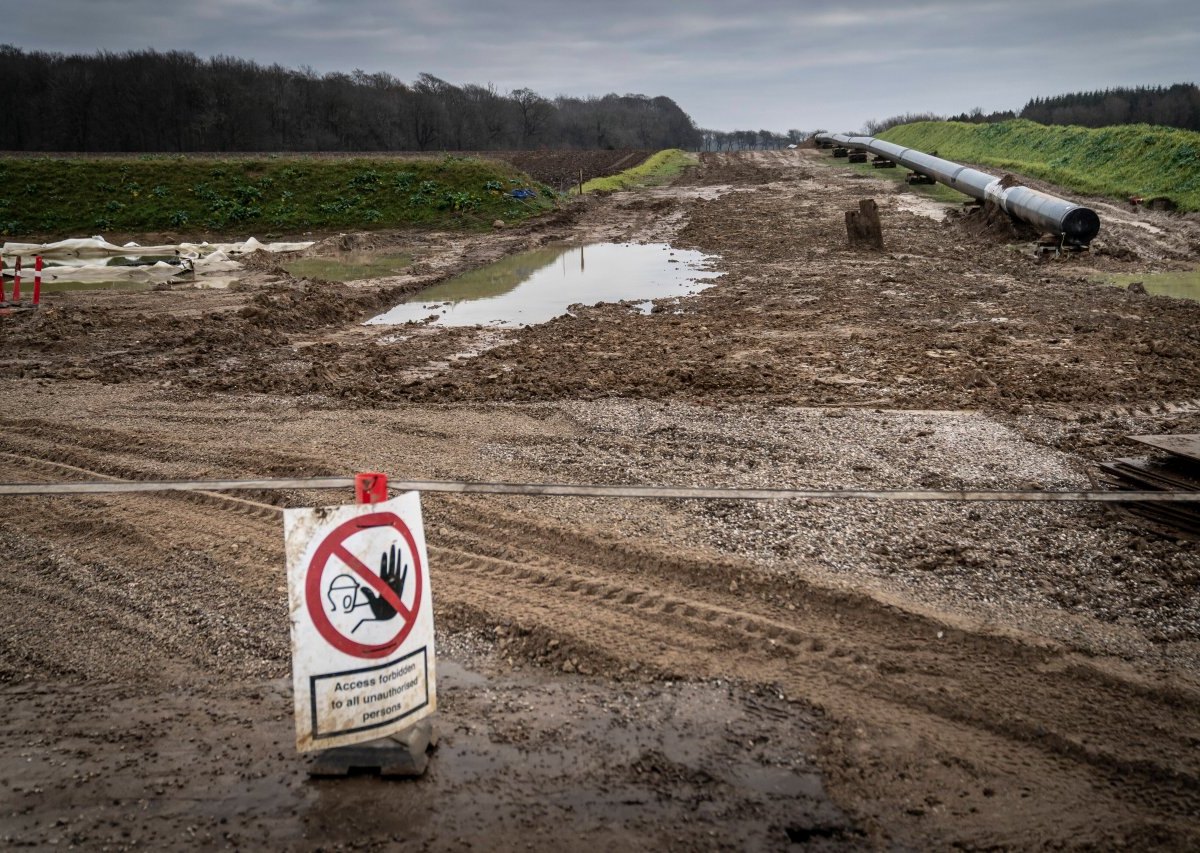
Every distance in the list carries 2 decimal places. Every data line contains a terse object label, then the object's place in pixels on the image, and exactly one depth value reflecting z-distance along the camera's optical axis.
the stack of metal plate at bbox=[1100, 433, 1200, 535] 6.15
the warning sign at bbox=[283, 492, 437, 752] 3.50
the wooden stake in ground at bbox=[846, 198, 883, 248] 20.84
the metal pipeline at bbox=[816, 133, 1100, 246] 18.66
